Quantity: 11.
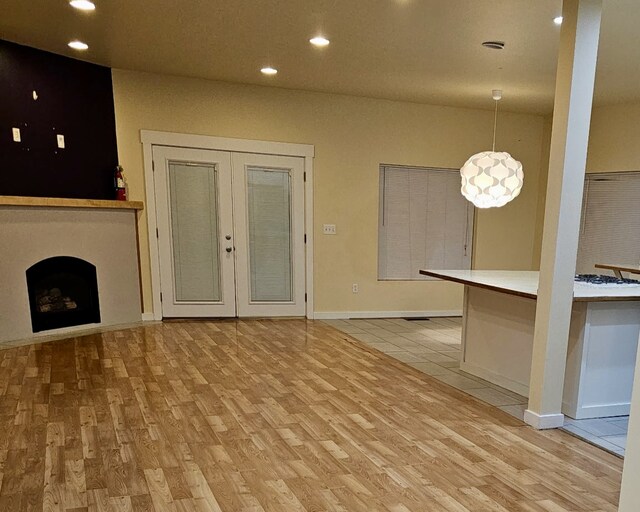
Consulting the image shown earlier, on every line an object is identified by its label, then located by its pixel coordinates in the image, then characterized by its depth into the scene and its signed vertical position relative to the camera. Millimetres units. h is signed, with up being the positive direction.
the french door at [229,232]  5051 -350
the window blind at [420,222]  5785 -240
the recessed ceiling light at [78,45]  3888 +1376
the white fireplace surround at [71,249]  4156 -480
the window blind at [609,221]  5301 -201
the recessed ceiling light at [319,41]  3551 +1303
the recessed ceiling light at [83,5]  3023 +1345
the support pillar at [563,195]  2461 +51
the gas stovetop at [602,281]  3049 -537
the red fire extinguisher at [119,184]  4706 +187
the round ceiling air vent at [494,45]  3588 +1288
